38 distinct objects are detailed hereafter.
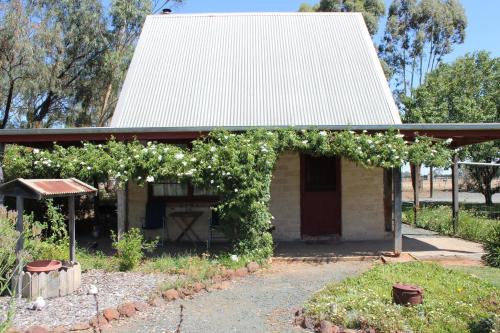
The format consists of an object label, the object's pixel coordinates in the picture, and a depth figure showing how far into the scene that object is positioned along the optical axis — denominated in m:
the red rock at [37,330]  5.00
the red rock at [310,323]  5.42
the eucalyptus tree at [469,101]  20.91
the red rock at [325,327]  5.11
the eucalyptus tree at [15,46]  19.02
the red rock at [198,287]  6.93
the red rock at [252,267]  8.27
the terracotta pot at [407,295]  5.76
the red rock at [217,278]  7.45
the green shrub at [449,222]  11.70
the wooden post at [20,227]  6.45
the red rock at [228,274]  7.68
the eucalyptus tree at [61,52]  20.83
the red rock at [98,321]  5.47
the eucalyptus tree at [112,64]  24.06
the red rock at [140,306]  6.04
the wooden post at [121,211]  9.70
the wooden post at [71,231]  7.39
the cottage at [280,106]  11.46
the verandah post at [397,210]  9.34
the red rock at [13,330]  5.04
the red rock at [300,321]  5.52
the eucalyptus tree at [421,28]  34.66
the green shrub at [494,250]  8.03
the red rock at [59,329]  5.15
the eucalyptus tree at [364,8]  32.22
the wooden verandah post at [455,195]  12.37
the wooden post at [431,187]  27.70
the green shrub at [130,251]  8.17
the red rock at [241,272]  7.90
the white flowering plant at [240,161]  8.77
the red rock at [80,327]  5.30
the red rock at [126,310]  5.83
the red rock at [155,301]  6.26
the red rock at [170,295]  6.54
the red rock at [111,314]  5.65
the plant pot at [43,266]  6.57
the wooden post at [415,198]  15.20
